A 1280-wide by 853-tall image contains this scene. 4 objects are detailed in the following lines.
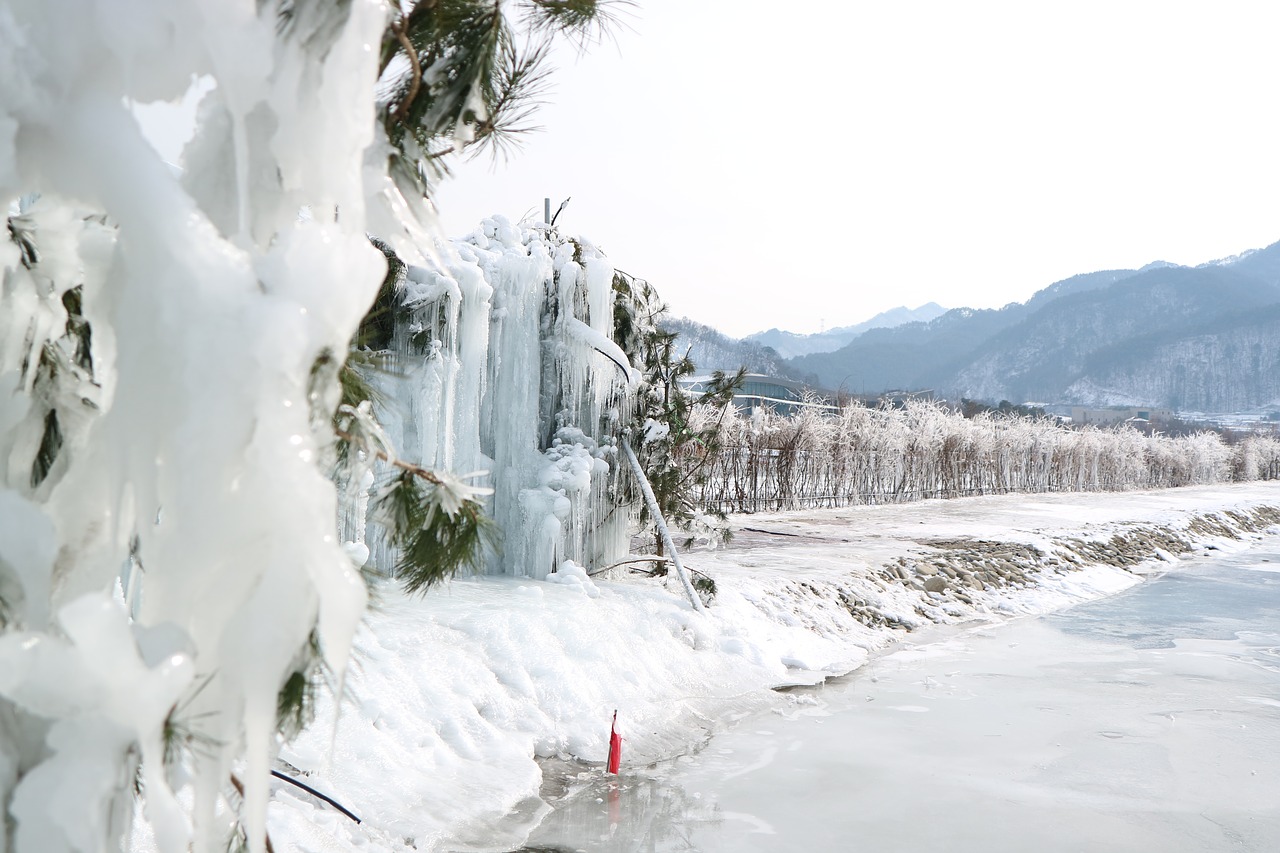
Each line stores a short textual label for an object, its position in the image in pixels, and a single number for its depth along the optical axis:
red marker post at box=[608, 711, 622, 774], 5.34
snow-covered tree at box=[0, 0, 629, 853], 1.34
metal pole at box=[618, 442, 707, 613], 8.00
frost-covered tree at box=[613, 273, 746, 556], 8.80
